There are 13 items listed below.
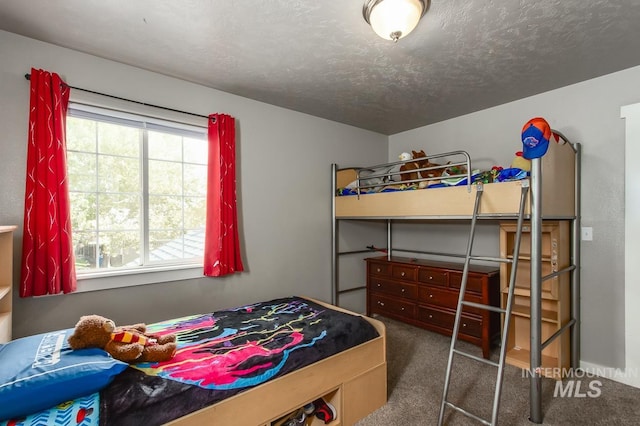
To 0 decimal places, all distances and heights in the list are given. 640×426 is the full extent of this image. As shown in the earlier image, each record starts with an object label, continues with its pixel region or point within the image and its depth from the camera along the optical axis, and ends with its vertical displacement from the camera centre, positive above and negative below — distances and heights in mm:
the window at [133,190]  2145 +178
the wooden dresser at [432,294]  2816 -877
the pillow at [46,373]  1057 -609
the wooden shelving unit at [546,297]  2404 -727
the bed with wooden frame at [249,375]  1197 -766
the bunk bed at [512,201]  1858 +81
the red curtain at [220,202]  2555 +89
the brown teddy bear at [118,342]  1352 -613
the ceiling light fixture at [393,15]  1499 +997
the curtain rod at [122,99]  1904 +835
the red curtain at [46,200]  1853 +86
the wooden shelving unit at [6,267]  1679 -299
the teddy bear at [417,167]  2904 +433
